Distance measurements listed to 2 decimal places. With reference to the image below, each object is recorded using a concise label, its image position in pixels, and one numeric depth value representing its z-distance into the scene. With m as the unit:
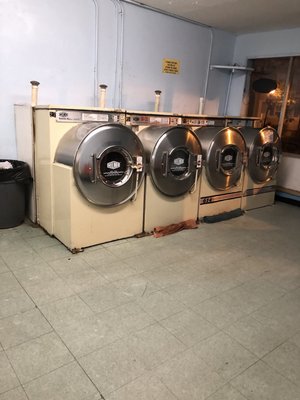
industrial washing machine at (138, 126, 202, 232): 3.62
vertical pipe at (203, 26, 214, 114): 5.54
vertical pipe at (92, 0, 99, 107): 4.15
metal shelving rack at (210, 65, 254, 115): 5.62
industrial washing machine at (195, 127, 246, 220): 4.16
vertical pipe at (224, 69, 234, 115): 6.09
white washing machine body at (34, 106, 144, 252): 3.07
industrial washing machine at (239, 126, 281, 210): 4.70
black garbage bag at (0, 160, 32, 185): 3.58
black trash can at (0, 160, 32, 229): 3.61
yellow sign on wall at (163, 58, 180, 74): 5.08
